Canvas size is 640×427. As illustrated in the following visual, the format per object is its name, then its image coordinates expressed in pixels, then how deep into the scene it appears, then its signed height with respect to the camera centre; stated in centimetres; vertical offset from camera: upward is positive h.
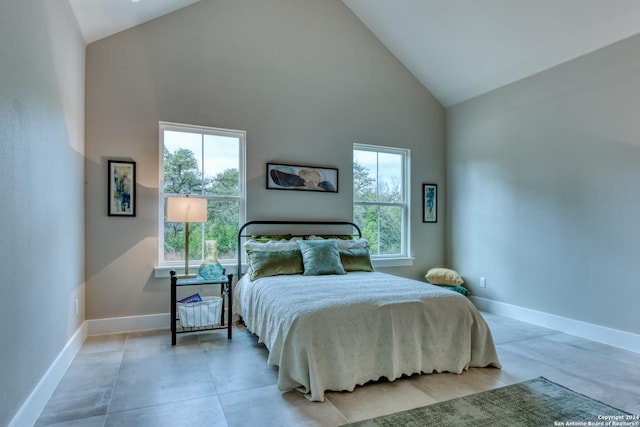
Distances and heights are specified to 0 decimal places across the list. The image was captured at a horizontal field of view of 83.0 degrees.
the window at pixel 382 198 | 505 +24
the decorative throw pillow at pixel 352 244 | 423 -35
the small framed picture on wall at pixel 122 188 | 372 +27
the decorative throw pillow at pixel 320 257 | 378 -46
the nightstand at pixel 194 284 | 345 -81
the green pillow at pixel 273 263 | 366 -50
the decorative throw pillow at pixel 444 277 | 493 -87
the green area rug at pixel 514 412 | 212 -122
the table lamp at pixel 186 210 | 358 +4
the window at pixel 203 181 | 399 +38
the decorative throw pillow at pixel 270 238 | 415 -27
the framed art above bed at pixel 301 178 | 438 +46
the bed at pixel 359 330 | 245 -86
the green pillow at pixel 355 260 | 406 -52
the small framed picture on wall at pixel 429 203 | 540 +17
